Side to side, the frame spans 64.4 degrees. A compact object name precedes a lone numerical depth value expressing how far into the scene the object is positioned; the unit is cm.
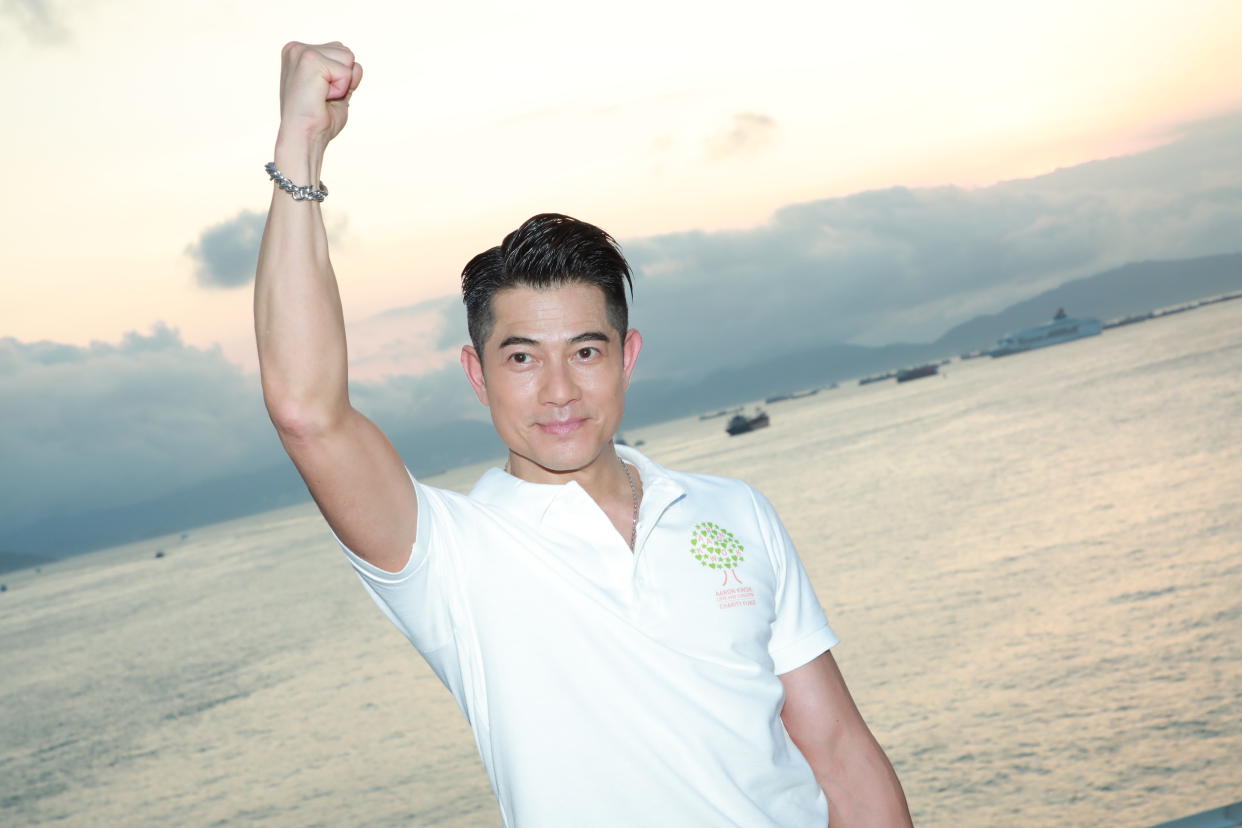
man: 162
